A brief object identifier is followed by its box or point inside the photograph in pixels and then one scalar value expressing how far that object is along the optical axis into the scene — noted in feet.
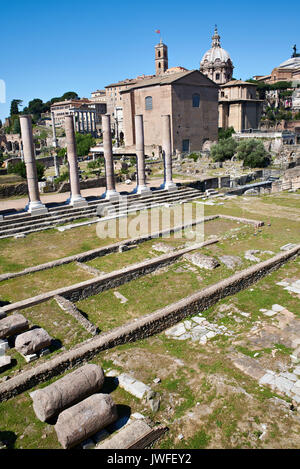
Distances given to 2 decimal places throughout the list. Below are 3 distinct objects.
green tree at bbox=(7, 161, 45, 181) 88.82
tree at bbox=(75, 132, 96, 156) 161.48
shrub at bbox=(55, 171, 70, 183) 90.27
